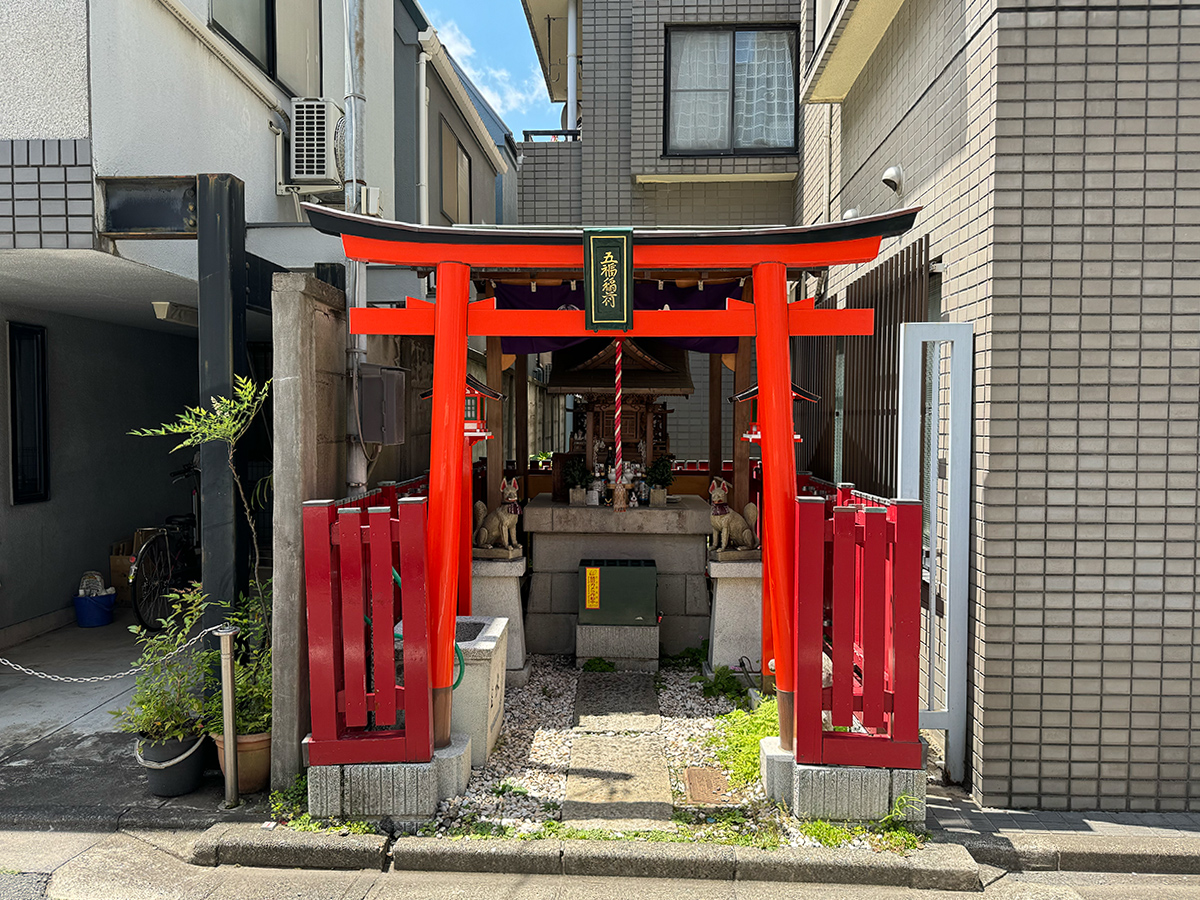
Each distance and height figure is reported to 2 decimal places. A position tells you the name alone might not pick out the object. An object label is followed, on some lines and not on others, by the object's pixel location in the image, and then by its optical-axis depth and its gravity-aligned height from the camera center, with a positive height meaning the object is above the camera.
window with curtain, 13.18 +6.08
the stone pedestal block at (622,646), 8.20 -2.48
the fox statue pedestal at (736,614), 7.86 -2.04
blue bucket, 9.14 -2.34
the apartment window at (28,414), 8.37 +0.12
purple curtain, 9.20 +1.60
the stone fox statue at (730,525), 8.02 -1.10
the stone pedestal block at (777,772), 5.03 -2.40
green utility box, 8.16 -1.88
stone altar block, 8.61 -1.59
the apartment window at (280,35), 8.54 +4.94
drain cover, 5.27 -2.68
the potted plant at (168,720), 5.19 -2.12
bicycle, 8.75 -1.78
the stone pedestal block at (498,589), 8.05 -1.83
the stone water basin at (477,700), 5.70 -2.16
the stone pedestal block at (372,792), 4.93 -2.47
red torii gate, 5.33 +0.83
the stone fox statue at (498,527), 8.16 -1.14
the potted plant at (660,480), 8.95 -0.68
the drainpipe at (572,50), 15.89 +8.30
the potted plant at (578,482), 9.12 -0.71
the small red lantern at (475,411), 6.44 +0.14
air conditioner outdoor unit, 9.34 +3.61
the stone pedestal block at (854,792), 4.78 -2.40
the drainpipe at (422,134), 13.06 +5.20
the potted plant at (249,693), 5.27 -2.01
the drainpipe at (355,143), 6.07 +2.53
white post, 5.20 -0.46
